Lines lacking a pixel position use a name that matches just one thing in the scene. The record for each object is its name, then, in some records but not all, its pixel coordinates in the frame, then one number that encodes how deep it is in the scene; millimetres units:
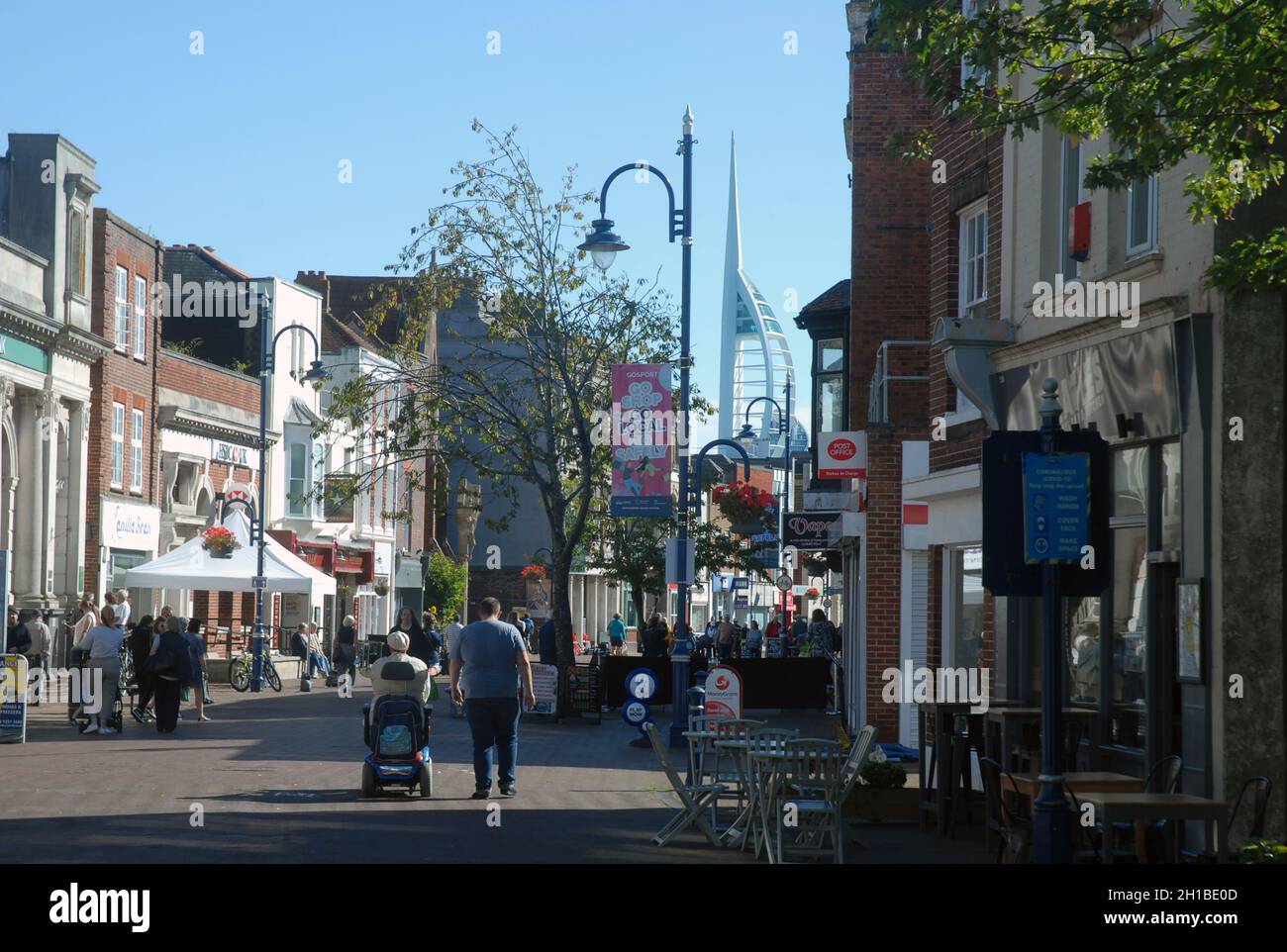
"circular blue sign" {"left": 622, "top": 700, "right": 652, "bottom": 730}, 24203
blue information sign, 10938
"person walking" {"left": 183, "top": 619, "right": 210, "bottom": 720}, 27109
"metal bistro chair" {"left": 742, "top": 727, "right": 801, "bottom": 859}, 12768
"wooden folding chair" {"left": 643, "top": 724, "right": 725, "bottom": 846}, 13422
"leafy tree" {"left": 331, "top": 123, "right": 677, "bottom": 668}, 31859
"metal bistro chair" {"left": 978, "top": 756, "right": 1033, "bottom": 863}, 11070
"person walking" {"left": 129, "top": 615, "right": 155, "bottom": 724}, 26797
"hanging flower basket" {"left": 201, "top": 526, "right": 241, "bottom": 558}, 34906
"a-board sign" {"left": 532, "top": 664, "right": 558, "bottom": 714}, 29094
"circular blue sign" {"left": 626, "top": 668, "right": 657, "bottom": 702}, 24359
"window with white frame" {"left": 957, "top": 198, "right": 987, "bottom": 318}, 19422
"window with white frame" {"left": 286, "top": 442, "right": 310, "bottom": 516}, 54906
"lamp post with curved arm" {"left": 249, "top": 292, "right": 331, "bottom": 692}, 38188
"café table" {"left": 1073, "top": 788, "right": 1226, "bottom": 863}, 10234
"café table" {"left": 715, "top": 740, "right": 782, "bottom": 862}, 13062
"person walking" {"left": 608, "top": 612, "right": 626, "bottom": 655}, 54812
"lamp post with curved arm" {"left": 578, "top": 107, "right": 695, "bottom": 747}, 25453
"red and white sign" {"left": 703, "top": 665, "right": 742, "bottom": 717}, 19078
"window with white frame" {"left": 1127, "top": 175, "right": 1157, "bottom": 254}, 14094
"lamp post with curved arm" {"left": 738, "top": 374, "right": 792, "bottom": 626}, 55156
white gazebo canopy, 33062
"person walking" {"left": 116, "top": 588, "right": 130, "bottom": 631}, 33109
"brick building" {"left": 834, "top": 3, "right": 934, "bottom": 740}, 24516
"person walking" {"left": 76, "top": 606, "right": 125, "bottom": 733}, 24484
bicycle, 38812
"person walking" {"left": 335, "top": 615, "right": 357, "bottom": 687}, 42375
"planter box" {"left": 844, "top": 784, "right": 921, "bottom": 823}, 15289
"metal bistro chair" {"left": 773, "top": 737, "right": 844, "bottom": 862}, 12516
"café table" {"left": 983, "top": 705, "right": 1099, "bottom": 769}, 13992
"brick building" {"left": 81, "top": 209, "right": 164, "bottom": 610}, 41281
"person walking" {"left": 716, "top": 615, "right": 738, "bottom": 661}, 44688
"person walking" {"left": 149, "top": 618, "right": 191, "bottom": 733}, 25125
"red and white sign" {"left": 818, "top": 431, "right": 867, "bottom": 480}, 25328
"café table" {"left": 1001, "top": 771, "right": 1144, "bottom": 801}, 11758
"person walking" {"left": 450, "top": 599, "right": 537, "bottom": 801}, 16578
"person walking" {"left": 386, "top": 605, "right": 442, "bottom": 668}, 27141
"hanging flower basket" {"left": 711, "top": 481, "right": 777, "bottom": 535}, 46594
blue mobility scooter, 16609
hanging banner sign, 24281
